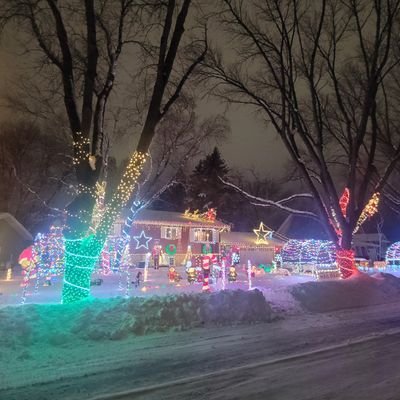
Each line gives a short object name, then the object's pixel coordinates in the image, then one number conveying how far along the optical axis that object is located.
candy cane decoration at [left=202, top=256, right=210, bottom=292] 16.40
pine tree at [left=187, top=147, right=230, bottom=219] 52.75
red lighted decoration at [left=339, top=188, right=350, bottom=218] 22.49
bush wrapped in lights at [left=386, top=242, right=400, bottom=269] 33.04
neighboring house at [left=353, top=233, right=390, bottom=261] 62.73
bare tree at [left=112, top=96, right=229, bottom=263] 28.11
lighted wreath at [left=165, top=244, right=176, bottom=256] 31.55
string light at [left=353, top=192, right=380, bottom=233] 22.41
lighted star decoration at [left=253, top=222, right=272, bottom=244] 38.34
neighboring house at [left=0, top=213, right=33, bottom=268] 30.72
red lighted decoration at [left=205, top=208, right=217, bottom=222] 38.25
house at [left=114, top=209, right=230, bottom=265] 32.66
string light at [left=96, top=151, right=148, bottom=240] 12.07
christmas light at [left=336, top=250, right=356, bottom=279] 19.38
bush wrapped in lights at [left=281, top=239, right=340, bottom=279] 24.55
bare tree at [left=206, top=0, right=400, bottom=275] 18.77
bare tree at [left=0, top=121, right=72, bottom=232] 36.06
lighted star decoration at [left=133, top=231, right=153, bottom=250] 29.77
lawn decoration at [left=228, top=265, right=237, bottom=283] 19.89
